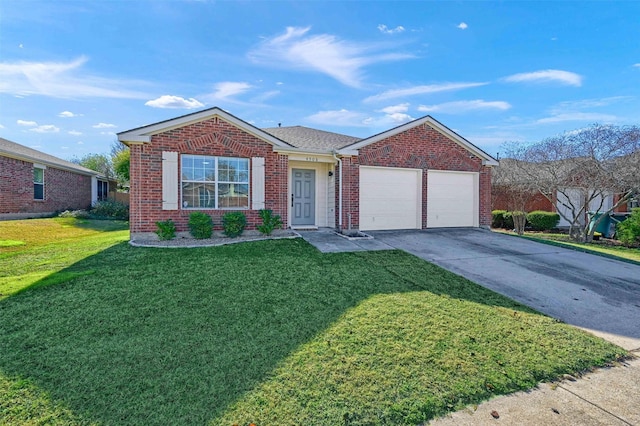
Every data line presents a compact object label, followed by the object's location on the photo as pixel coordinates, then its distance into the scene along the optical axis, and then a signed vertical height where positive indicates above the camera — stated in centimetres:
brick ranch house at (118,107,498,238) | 893 +102
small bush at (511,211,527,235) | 1655 -69
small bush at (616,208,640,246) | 1238 -87
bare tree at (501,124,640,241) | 1252 +187
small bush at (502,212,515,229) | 1805 -76
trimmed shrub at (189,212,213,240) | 901 -62
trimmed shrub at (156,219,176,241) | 880 -73
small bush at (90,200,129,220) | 1850 -42
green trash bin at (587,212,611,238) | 1449 -81
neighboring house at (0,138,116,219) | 1470 +108
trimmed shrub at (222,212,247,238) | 937 -57
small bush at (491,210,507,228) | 1844 -66
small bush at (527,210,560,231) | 1759 -67
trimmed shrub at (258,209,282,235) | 981 -53
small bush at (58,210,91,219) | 1684 -56
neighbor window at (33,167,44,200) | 1622 +106
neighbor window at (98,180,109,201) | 2308 +108
